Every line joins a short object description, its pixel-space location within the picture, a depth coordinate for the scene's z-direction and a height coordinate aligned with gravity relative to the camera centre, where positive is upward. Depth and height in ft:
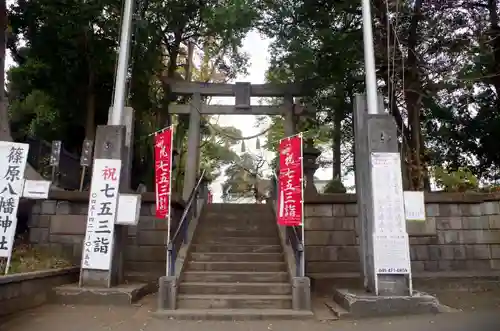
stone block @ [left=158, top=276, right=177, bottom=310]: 21.66 -3.08
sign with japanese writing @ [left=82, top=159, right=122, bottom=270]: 23.84 +1.30
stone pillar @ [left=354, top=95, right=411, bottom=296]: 21.86 +2.11
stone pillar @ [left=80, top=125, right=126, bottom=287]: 24.90 +5.37
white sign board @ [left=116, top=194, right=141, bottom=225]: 24.31 +1.65
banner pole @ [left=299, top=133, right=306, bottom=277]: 22.06 +1.40
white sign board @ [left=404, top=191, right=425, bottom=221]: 22.67 +1.99
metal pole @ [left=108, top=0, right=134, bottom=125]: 25.96 +11.06
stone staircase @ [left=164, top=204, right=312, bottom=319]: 21.97 -2.16
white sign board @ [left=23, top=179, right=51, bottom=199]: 22.59 +2.58
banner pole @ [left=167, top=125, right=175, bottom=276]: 24.13 +4.04
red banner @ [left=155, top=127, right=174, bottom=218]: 24.26 +4.08
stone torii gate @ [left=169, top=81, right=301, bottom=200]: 41.27 +13.71
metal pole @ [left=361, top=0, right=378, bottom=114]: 24.23 +10.80
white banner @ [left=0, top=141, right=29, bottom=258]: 21.34 +2.63
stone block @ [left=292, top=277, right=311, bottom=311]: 21.68 -2.97
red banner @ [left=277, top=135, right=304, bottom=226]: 23.85 +3.29
